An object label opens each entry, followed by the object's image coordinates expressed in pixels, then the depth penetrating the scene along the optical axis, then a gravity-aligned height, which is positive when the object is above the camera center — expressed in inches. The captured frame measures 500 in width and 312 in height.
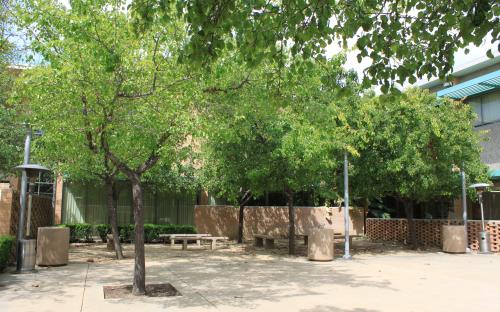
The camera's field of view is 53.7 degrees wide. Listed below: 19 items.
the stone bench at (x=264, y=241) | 775.1 -55.3
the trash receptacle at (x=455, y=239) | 718.5 -44.7
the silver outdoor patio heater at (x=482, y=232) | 715.4 -34.8
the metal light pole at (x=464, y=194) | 732.7 +21.0
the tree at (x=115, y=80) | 366.6 +97.0
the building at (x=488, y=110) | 871.7 +178.8
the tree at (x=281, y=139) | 462.3 +79.3
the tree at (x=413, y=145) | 668.7 +87.6
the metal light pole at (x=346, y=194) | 642.8 +17.4
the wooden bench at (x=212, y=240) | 770.4 -52.9
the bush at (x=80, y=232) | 867.4 -46.9
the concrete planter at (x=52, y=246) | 530.0 -44.0
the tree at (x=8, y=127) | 581.6 +101.9
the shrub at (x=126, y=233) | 871.1 -48.1
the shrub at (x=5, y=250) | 456.3 -42.4
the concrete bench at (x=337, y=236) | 795.4 -49.8
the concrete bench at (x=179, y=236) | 764.6 -46.6
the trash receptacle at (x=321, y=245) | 605.0 -46.3
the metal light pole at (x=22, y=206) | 480.9 -1.3
